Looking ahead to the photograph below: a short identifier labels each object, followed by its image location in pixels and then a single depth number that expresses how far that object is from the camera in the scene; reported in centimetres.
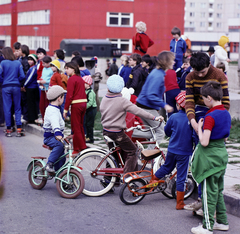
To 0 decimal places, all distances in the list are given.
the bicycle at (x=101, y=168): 637
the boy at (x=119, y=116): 631
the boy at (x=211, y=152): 487
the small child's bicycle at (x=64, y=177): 622
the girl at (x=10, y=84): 1105
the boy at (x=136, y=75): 1028
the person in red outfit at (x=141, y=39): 1222
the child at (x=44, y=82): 1143
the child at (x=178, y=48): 1293
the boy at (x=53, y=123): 651
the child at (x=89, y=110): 969
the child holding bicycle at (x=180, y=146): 576
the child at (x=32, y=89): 1204
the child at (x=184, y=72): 1061
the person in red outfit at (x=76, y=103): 851
